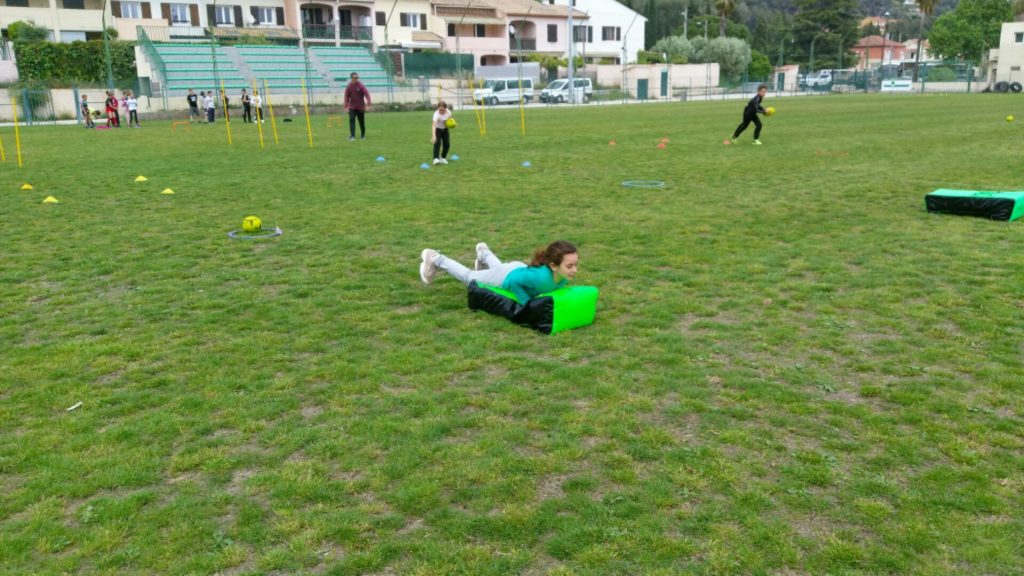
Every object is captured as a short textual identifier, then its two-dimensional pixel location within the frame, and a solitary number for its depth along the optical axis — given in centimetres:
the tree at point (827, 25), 9144
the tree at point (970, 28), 9188
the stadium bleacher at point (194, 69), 4300
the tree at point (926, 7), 9638
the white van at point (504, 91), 5372
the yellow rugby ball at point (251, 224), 1061
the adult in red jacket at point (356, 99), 2331
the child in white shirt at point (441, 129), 1770
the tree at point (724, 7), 9662
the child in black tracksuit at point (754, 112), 2158
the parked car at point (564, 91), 5703
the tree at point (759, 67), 8638
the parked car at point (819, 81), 7325
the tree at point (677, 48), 8094
